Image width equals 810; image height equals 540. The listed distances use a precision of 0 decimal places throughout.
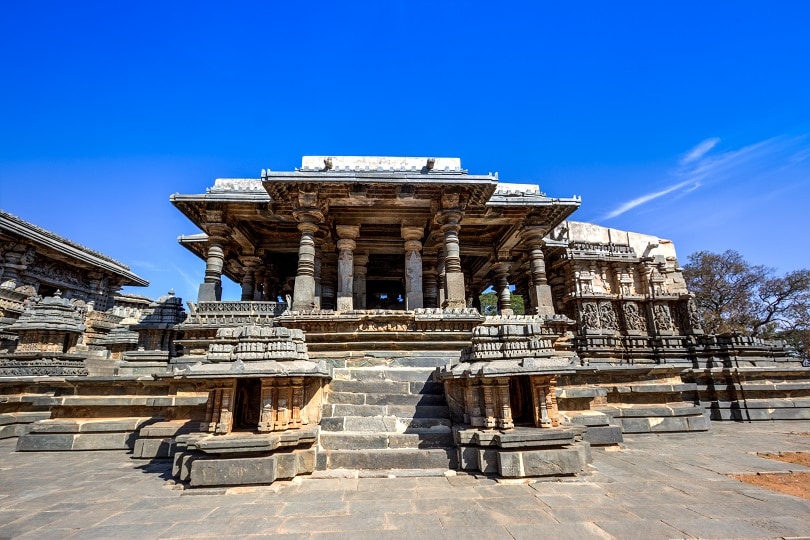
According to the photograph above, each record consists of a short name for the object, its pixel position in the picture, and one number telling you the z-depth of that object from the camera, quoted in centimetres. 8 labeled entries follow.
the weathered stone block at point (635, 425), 682
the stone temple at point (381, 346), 440
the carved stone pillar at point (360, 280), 1441
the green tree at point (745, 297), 2403
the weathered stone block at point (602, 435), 556
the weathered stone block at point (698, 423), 707
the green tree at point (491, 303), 3793
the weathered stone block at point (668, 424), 689
